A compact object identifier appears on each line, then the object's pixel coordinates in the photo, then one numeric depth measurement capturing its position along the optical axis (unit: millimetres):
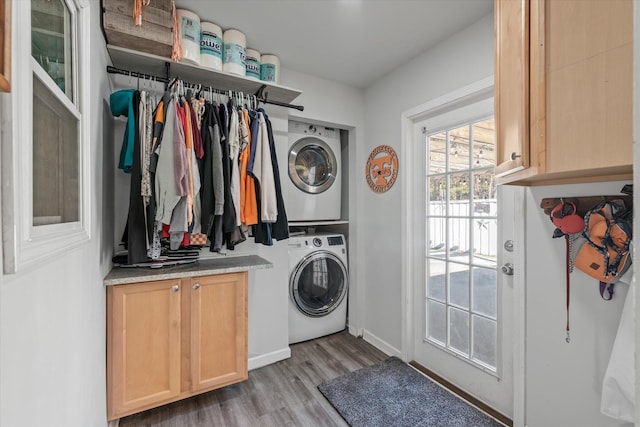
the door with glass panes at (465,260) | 1768
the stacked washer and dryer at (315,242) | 2639
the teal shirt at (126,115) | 1503
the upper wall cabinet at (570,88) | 816
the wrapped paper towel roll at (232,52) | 1864
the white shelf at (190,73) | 1619
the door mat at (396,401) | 1679
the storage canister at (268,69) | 2107
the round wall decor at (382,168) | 2441
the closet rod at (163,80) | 1560
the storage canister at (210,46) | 1775
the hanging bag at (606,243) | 1140
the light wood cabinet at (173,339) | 1505
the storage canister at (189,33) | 1655
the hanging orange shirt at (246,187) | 1796
